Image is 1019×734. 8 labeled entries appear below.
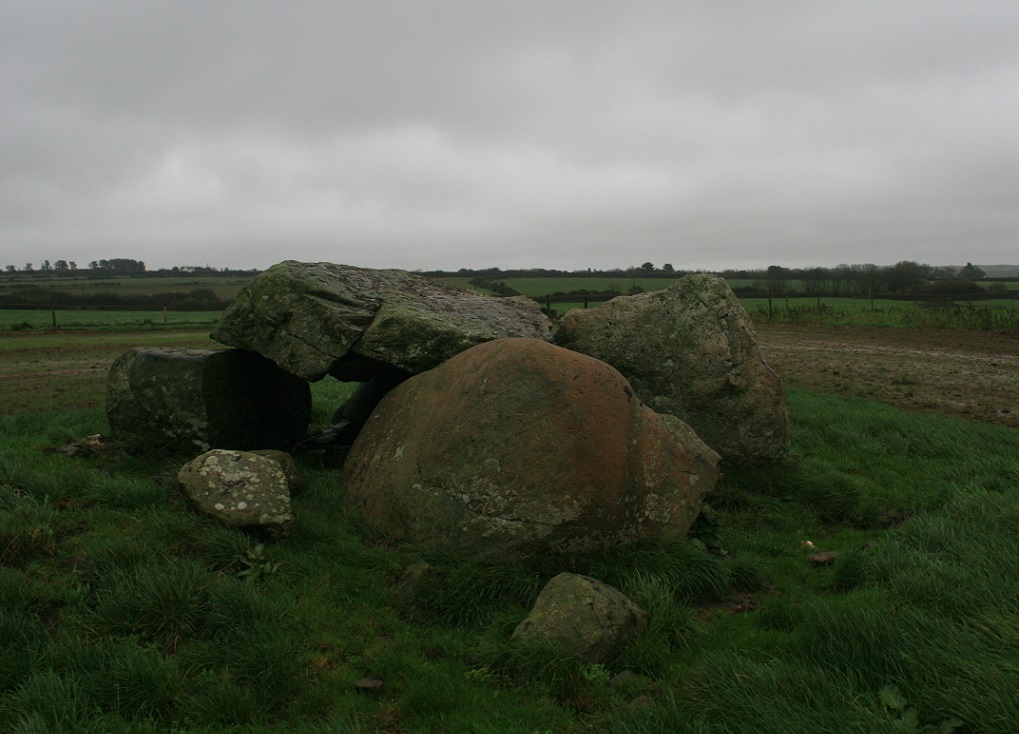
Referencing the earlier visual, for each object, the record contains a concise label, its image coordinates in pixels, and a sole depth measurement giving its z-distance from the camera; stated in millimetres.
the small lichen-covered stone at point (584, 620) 4356
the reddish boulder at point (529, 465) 5363
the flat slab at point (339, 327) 7234
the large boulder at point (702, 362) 7996
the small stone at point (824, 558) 5973
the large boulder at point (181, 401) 7359
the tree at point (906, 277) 43906
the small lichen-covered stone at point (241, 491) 5535
